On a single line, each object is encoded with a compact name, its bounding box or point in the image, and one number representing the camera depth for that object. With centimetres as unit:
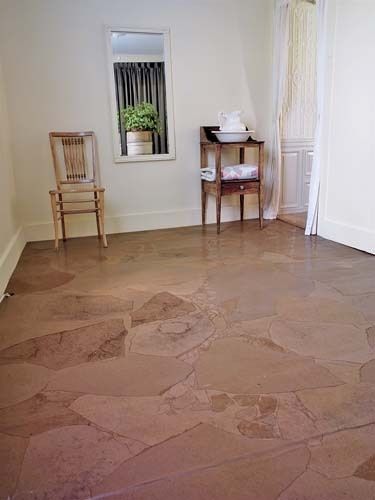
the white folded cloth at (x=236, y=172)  416
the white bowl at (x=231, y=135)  419
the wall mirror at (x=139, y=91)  409
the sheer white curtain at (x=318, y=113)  366
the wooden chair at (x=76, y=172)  391
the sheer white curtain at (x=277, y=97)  431
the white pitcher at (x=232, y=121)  422
